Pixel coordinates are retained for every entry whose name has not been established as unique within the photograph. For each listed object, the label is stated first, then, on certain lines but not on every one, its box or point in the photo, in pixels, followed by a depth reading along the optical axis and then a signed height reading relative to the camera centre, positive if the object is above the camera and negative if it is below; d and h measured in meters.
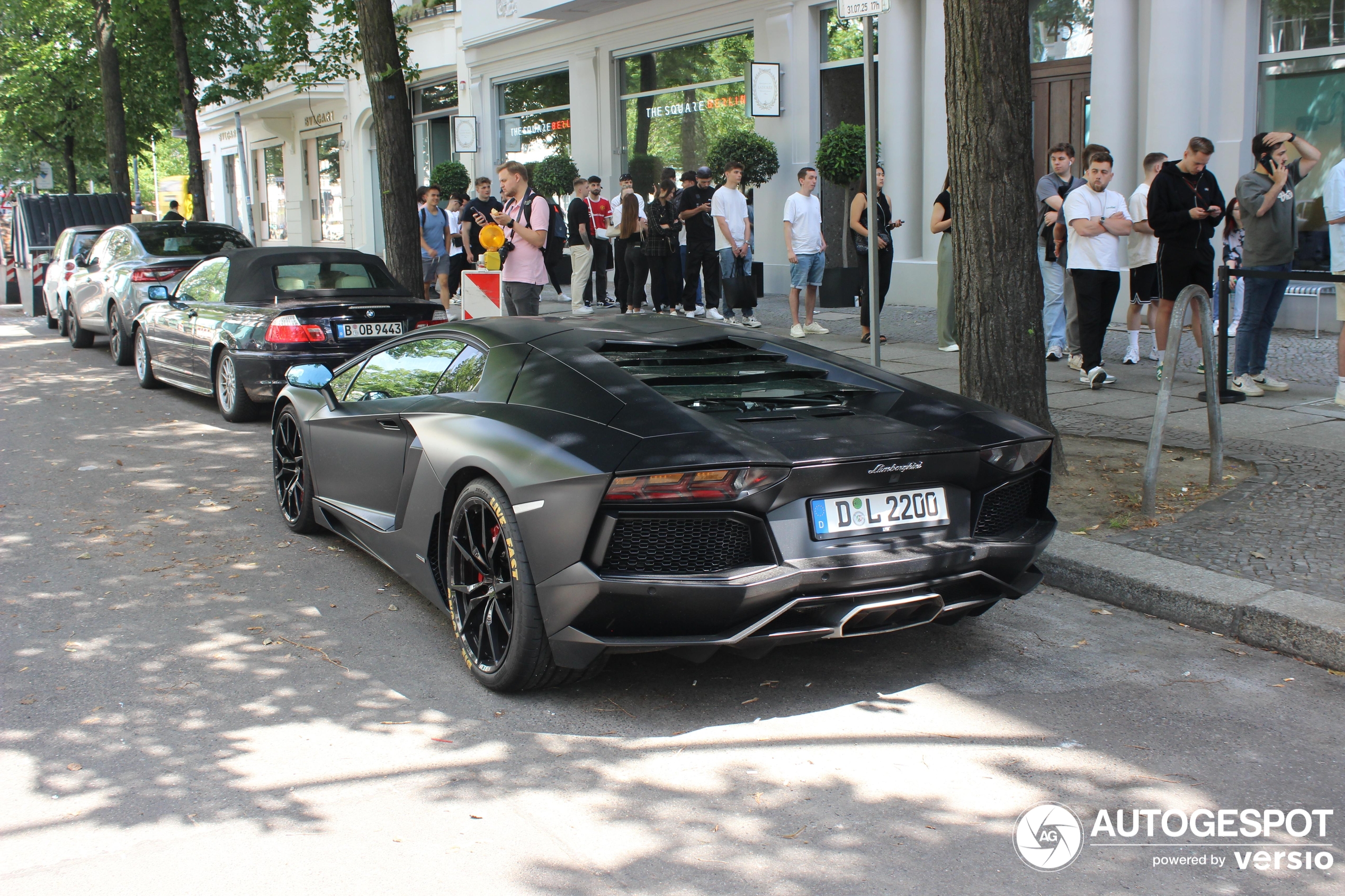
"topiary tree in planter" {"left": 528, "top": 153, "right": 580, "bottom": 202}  21.67 +1.64
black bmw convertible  9.52 -0.32
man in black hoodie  9.23 +0.22
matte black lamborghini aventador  3.72 -0.77
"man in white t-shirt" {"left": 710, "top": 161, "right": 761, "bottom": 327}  13.93 +0.47
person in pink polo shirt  10.46 +0.28
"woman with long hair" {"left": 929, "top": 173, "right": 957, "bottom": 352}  11.31 -0.18
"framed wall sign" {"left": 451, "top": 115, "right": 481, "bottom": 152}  23.92 +2.73
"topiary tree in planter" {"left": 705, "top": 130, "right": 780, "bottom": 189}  16.94 +1.50
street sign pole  7.54 +0.46
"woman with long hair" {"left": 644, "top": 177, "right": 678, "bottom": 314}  14.75 +0.38
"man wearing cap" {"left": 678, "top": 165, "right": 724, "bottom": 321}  14.46 +0.34
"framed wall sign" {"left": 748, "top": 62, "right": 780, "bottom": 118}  17.31 +2.45
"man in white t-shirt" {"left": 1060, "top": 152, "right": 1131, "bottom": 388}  9.59 -0.02
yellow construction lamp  10.91 +0.30
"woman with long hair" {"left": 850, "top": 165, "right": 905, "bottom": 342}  12.46 +0.27
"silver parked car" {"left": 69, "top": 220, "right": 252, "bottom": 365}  13.12 +0.21
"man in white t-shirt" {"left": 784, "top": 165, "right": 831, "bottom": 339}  13.29 +0.22
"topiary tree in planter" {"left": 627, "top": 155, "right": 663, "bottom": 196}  20.69 +1.61
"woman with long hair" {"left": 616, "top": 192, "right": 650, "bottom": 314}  15.18 +0.22
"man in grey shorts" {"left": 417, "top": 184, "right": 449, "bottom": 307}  17.00 +0.54
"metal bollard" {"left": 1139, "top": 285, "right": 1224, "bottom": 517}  5.86 -0.77
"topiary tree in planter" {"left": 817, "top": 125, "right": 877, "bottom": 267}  15.34 +1.29
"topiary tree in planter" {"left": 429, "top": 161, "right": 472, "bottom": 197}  23.77 +1.85
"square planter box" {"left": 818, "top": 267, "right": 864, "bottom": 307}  16.27 -0.42
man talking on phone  9.04 -0.01
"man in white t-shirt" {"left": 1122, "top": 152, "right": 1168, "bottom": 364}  10.26 -0.08
